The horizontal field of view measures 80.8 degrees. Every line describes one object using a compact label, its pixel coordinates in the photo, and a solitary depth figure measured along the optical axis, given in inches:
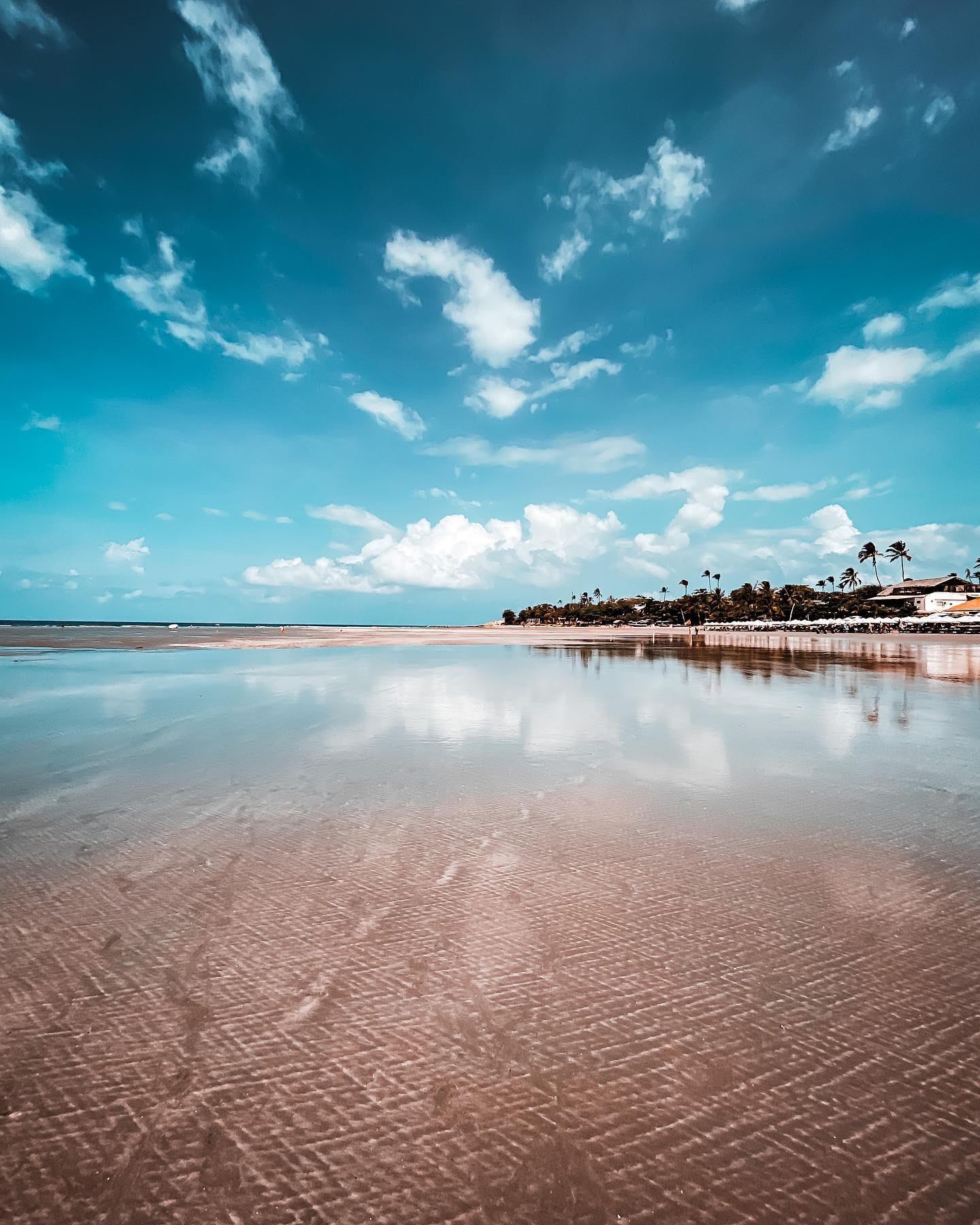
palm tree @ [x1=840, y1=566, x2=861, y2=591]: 6156.5
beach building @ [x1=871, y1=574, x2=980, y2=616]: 3641.7
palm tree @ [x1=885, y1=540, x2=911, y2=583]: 5349.4
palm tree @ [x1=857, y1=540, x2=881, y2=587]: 5590.6
